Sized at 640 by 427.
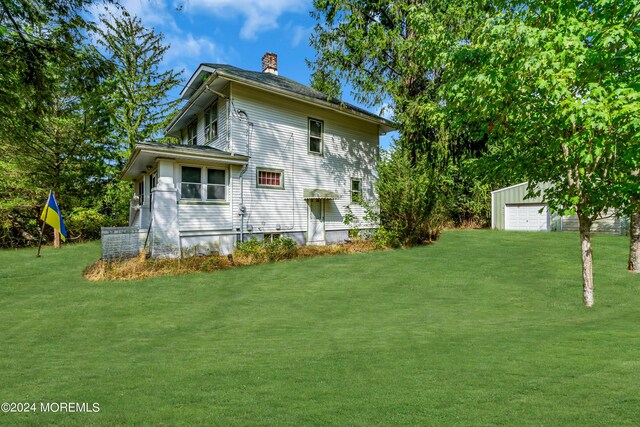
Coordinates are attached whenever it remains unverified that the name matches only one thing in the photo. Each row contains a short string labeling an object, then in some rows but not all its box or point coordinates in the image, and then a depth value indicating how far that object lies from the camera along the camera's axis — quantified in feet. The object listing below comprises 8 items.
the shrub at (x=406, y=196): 53.98
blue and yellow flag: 48.99
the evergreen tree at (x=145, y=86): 90.68
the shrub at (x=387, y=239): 55.62
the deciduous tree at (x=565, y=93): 19.30
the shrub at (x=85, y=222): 74.13
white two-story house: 44.27
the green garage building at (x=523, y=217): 73.26
